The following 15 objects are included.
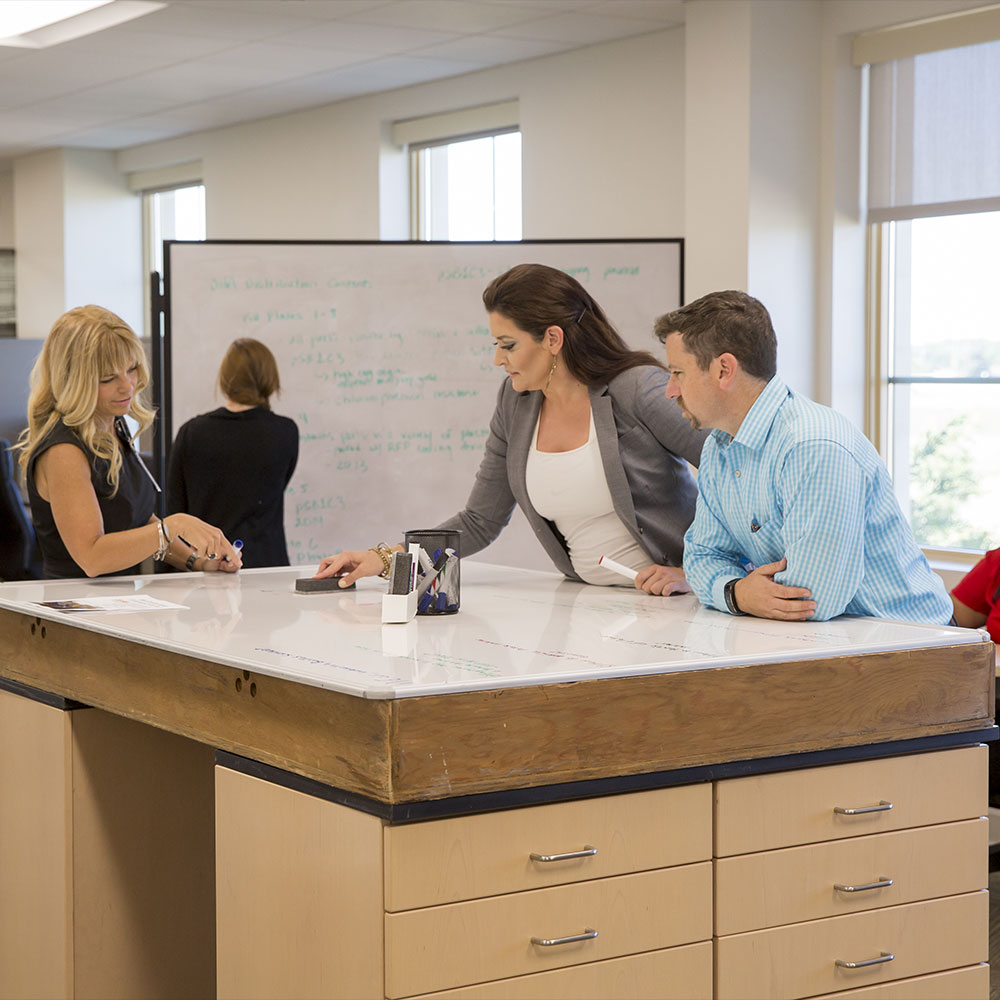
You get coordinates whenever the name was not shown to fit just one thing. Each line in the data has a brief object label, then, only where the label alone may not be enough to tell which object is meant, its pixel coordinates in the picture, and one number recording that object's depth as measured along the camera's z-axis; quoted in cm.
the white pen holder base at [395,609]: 215
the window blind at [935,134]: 453
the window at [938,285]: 461
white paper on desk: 239
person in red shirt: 360
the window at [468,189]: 627
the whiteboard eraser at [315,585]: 260
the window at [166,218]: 817
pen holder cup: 227
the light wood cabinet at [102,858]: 239
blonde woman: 274
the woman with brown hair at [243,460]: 424
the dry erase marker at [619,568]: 260
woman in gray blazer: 269
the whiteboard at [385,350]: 482
